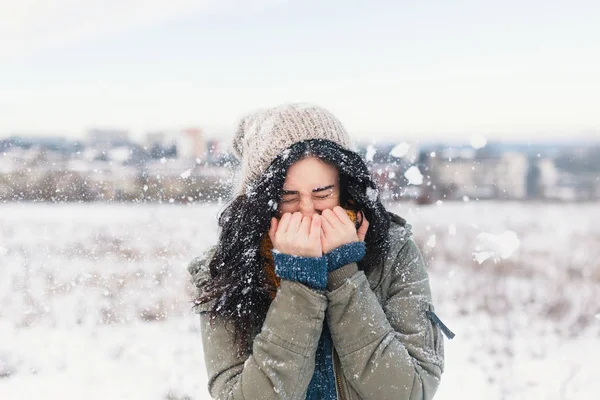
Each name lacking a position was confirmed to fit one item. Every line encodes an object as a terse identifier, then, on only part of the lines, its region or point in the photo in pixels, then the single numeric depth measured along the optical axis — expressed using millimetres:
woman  1423
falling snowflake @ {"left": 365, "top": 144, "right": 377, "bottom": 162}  3939
